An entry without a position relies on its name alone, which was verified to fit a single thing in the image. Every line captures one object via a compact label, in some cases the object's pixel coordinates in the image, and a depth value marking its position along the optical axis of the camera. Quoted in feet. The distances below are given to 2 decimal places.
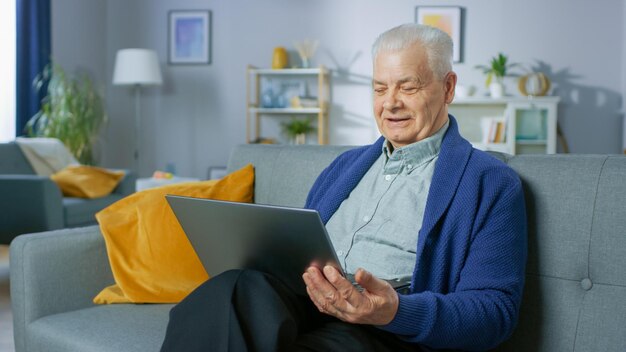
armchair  12.25
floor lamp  19.43
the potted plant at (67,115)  17.90
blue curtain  17.98
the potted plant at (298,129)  19.97
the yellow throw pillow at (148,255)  6.01
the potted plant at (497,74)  18.56
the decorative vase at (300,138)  20.07
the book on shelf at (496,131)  18.44
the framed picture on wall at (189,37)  21.13
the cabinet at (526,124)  18.11
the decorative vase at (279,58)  19.89
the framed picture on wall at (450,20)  19.58
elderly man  3.85
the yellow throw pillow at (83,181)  13.79
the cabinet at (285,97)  19.62
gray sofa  4.42
